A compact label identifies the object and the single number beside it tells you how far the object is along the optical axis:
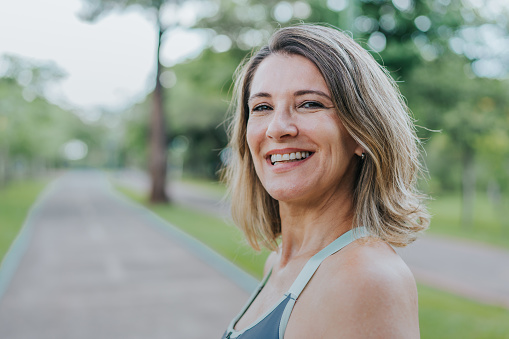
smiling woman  1.11
